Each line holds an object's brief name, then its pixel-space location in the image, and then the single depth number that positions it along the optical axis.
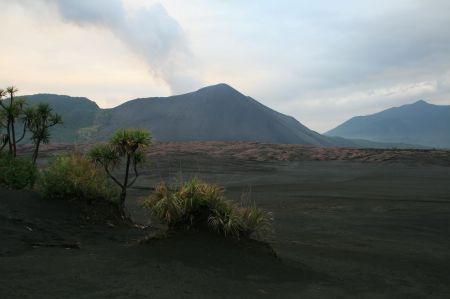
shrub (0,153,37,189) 15.28
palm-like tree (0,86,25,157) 19.12
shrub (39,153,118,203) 12.93
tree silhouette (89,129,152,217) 13.34
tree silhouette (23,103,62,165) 19.44
